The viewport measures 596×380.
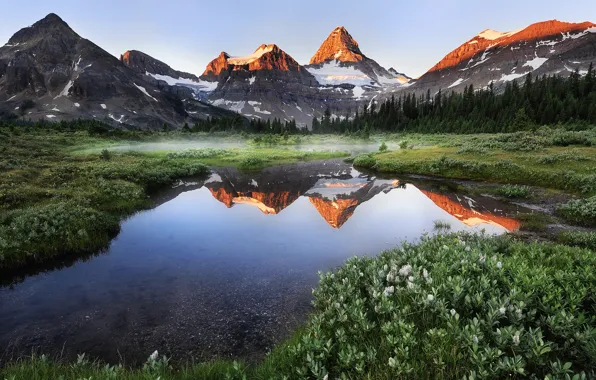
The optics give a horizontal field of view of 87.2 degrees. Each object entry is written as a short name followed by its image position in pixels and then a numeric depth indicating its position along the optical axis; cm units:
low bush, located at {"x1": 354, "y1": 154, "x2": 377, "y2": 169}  4224
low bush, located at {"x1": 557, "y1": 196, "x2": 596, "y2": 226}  1580
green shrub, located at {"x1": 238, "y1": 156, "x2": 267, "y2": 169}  4342
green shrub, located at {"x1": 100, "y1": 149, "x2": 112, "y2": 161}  4069
